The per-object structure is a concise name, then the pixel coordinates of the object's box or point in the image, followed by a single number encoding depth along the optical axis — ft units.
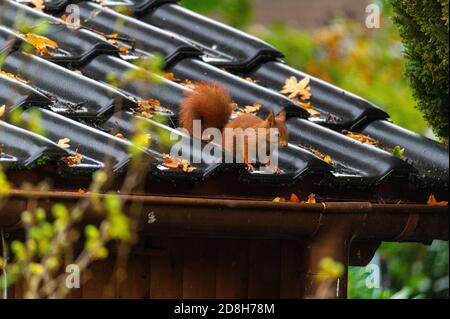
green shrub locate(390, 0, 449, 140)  31.14
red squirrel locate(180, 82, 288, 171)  30.50
